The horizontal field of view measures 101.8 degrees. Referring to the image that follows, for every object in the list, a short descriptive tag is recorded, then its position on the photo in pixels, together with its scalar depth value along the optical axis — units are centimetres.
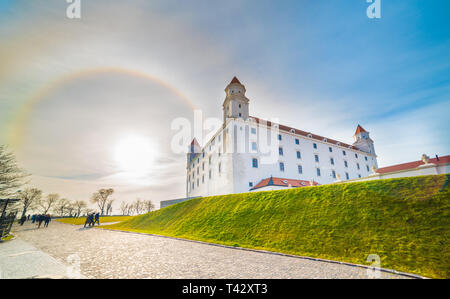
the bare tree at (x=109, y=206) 7499
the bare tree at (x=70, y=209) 7919
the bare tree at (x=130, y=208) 9594
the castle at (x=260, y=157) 3478
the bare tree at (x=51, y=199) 7077
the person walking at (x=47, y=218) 2591
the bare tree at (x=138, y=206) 9674
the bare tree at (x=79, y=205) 8060
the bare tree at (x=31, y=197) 5482
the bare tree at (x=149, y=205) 9459
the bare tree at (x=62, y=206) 7588
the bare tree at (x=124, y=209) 9454
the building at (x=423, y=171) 1608
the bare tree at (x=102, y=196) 7025
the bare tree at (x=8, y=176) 1959
